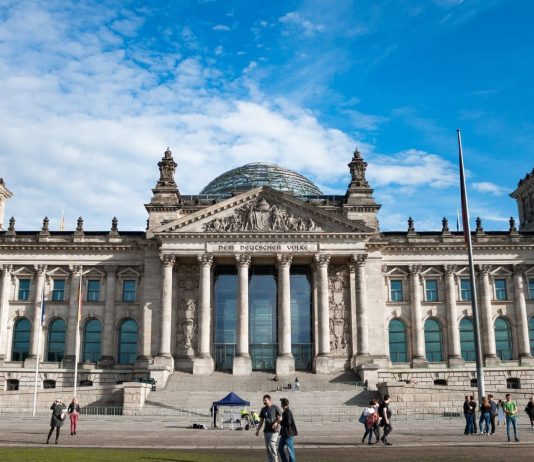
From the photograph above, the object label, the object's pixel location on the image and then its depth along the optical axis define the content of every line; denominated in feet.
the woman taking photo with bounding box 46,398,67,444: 98.37
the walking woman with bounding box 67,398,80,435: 112.16
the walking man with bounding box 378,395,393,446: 96.64
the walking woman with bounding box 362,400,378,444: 98.12
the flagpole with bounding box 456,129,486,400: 118.42
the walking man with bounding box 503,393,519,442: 100.90
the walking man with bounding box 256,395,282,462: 64.59
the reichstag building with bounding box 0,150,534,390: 218.59
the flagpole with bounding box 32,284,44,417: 167.24
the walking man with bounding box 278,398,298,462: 66.39
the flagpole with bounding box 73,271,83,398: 193.77
